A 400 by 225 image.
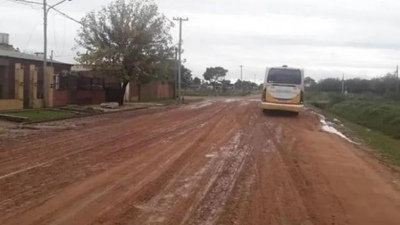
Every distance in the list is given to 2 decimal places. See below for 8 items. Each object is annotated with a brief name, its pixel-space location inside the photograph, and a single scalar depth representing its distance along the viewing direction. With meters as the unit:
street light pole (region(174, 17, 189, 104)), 61.77
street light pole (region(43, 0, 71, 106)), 32.75
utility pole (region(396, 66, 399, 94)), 75.99
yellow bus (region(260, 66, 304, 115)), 36.47
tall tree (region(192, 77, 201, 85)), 159.04
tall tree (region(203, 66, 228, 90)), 159.12
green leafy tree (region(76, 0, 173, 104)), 46.44
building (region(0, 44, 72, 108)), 36.47
